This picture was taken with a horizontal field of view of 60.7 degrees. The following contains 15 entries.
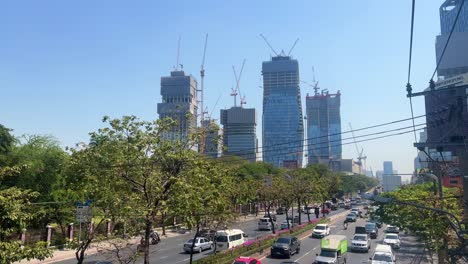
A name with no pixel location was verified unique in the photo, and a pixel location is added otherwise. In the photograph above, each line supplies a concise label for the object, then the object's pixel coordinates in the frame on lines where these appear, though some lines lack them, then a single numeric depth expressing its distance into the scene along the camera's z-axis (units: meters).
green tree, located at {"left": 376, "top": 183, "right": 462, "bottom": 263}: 23.78
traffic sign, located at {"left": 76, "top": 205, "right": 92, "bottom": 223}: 28.63
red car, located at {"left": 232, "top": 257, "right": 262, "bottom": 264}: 26.70
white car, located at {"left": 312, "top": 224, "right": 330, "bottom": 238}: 49.84
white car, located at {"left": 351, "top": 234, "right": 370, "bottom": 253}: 39.00
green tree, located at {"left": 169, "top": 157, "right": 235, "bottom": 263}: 18.78
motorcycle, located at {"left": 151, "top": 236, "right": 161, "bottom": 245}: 39.26
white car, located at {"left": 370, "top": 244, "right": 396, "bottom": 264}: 29.84
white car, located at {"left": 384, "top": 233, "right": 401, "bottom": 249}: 40.79
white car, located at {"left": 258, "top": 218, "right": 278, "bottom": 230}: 58.63
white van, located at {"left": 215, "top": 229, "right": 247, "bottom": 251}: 37.22
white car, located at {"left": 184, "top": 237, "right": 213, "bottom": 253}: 38.00
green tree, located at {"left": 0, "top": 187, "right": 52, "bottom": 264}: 10.02
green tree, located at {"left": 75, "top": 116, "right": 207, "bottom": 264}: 18.94
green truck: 29.39
